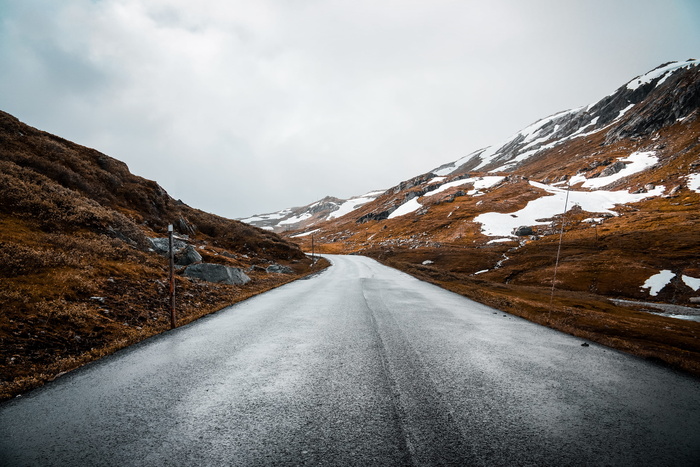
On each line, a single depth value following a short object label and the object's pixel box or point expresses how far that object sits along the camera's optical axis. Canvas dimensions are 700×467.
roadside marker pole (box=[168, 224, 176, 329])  11.80
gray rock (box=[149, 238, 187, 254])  28.12
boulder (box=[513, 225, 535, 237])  100.43
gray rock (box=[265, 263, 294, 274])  43.59
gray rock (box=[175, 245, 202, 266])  28.52
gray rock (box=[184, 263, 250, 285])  23.75
